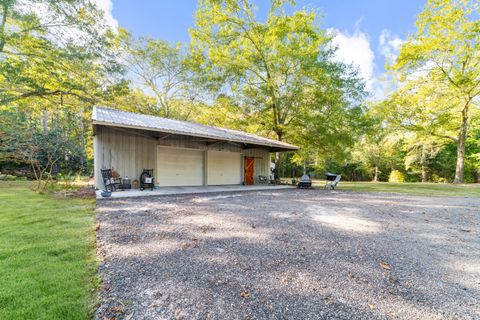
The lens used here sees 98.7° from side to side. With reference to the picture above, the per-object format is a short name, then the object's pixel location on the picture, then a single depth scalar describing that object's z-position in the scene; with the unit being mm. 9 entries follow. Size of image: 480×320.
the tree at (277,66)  12320
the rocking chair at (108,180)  7383
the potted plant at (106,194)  6500
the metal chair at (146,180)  8342
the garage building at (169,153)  7816
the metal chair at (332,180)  11992
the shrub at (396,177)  24102
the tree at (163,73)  17547
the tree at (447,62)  13516
